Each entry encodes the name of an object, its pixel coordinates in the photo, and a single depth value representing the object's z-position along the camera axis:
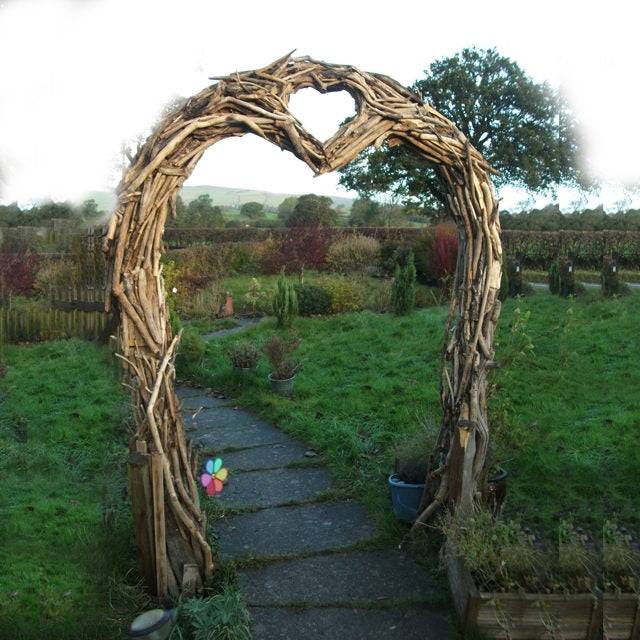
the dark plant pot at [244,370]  8.21
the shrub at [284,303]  11.27
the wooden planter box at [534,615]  3.14
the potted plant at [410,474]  4.36
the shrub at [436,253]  15.89
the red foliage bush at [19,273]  13.99
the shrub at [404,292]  12.15
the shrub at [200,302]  13.41
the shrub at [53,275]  13.04
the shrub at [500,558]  3.27
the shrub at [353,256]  18.66
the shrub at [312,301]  13.24
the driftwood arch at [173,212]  3.10
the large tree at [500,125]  28.67
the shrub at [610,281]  12.04
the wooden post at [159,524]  3.26
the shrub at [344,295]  13.45
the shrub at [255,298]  13.95
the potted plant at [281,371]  7.65
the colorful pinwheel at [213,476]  4.17
